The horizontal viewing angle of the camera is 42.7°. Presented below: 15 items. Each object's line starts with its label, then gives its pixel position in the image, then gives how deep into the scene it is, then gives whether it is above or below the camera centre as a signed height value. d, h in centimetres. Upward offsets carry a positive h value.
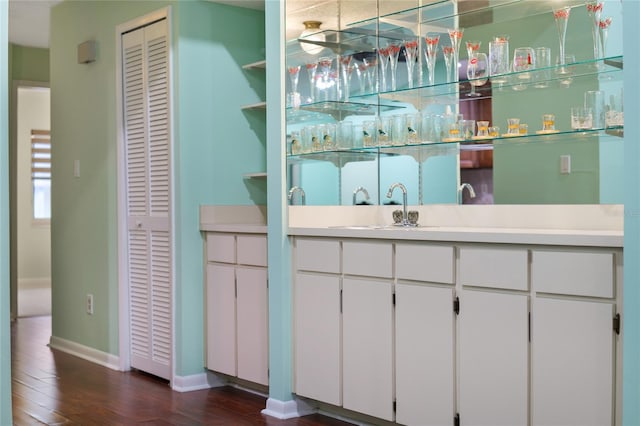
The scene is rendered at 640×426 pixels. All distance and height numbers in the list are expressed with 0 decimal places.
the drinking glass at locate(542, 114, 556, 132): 335 +32
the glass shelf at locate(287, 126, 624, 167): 325 +25
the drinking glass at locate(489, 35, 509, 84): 345 +60
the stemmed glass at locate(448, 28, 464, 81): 366 +71
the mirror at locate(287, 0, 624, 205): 325 +39
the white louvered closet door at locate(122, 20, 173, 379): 469 +5
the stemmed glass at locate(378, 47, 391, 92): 392 +66
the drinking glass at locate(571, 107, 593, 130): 319 +33
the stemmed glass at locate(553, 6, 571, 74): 329 +71
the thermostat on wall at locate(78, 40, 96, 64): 529 +98
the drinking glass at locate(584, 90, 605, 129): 315 +37
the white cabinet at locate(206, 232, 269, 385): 422 -56
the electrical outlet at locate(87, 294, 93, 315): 541 -67
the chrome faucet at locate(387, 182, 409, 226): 381 +3
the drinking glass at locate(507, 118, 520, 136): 347 +32
